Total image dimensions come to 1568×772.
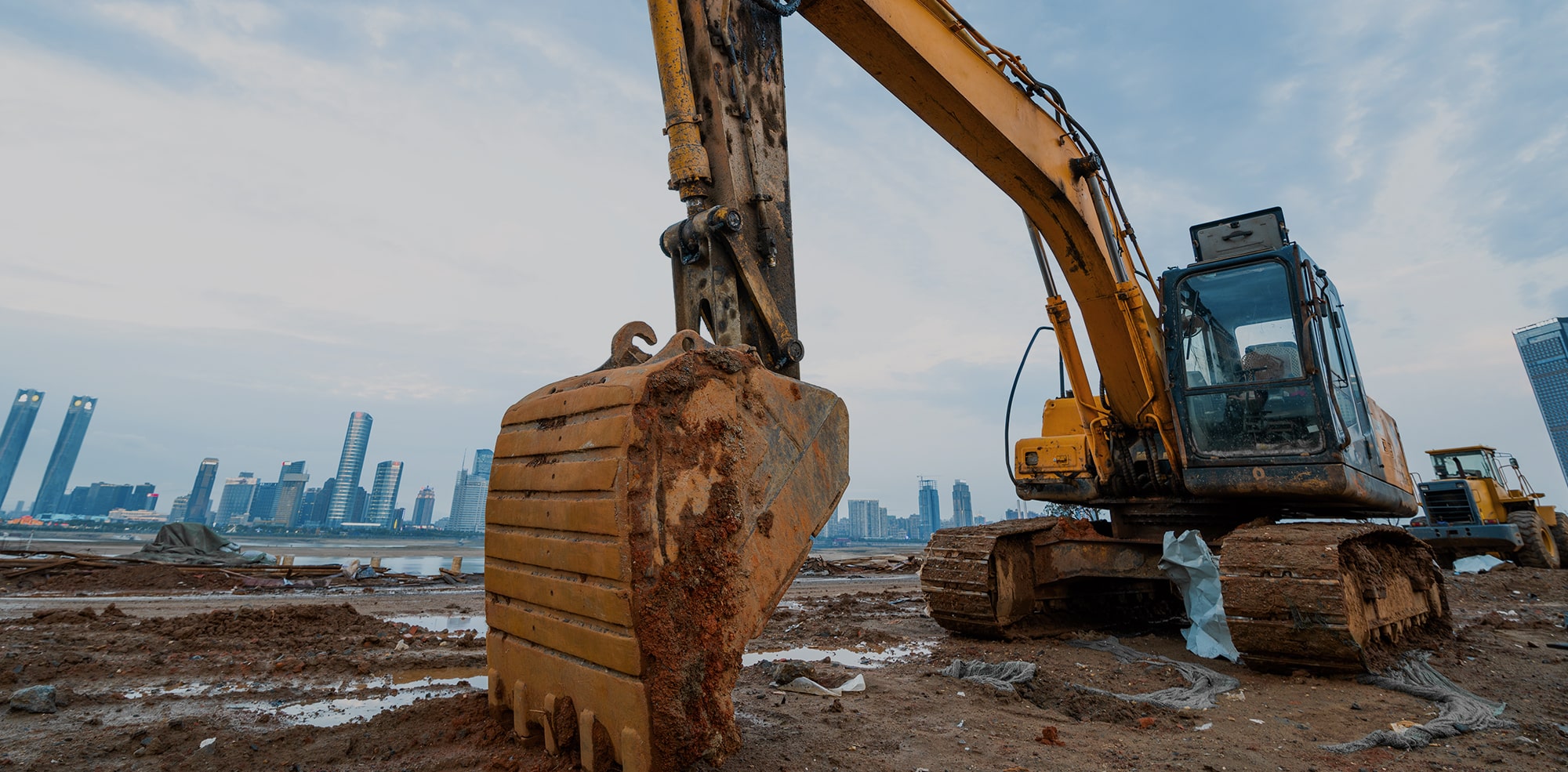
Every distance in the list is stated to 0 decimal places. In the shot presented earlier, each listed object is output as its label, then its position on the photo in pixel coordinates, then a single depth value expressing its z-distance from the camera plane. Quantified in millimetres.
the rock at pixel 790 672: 3500
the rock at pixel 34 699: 2961
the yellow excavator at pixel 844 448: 1867
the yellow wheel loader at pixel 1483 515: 11633
